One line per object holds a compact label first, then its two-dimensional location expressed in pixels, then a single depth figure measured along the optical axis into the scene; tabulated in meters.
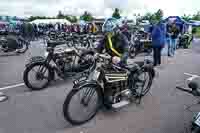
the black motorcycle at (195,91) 2.13
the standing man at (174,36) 9.84
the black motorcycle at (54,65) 4.70
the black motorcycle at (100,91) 3.06
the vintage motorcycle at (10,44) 9.40
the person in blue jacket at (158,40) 7.23
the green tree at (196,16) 49.66
